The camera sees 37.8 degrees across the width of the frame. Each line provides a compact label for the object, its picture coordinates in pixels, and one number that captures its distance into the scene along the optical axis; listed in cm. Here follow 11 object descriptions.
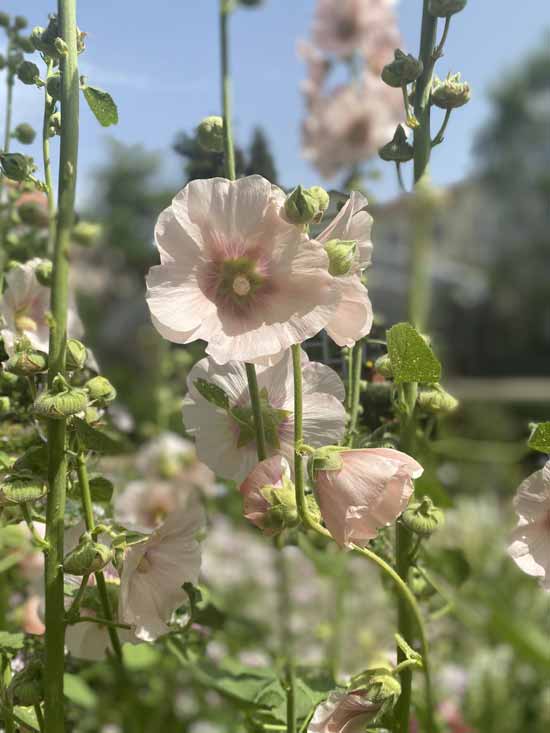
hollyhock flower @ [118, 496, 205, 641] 34
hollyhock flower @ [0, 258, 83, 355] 42
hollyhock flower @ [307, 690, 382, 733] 32
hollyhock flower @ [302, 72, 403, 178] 64
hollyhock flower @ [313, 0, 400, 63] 66
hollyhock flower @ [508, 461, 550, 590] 36
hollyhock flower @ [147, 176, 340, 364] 29
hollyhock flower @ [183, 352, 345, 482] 35
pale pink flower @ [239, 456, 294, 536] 30
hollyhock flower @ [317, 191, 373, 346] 30
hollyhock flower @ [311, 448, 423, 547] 29
